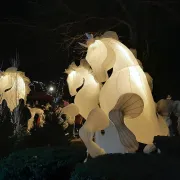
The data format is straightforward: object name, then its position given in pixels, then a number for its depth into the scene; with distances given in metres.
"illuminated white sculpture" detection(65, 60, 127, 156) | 3.42
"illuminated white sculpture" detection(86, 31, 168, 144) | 2.78
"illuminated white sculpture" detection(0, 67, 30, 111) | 5.34
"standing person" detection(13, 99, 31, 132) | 5.99
